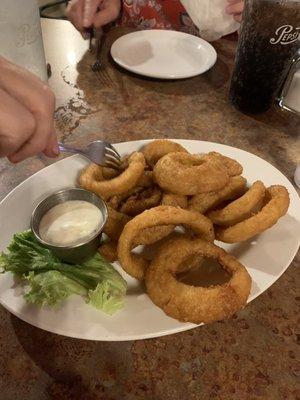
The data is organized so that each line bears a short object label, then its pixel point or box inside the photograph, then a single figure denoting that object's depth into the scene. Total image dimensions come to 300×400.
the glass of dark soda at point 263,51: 0.35
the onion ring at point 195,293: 0.23
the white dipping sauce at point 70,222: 0.27
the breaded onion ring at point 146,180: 0.33
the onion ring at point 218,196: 0.31
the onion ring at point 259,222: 0.28
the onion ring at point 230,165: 0.32
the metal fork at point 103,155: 0.34
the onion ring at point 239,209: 0.29
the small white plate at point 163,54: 0.50
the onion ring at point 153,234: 0.29
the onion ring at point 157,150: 0.34
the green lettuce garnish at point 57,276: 0.24
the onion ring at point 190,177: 0.30
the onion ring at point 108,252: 0.28
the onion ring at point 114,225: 0.29
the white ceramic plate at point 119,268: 0.23
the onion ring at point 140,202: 0.31
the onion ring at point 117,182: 0.31
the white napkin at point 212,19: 0.55
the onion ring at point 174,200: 0.30
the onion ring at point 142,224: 0.26
